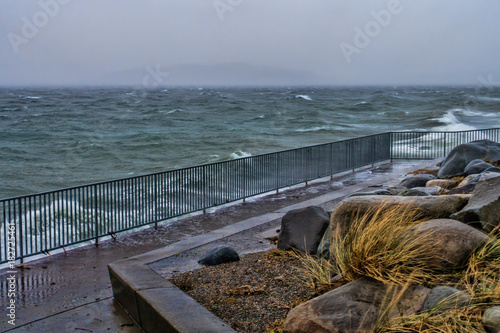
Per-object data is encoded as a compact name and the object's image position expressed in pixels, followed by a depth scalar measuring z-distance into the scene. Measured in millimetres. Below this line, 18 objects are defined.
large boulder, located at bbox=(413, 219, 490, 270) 5500
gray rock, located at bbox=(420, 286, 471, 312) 4633
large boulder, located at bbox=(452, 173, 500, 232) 6180
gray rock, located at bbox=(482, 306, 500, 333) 4234
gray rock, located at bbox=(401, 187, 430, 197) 8159
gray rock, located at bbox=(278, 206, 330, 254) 7711
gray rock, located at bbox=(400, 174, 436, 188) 12547
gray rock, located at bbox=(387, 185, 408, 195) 8989
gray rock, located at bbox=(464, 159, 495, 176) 12172
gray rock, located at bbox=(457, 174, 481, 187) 9236
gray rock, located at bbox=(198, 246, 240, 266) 7809
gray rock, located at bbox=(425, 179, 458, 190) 11156
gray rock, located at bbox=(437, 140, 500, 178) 13625
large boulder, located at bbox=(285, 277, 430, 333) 4820
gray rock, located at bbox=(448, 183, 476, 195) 8602
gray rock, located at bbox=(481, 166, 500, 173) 11422
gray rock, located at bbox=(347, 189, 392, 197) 8531
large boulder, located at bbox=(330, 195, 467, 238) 6664
